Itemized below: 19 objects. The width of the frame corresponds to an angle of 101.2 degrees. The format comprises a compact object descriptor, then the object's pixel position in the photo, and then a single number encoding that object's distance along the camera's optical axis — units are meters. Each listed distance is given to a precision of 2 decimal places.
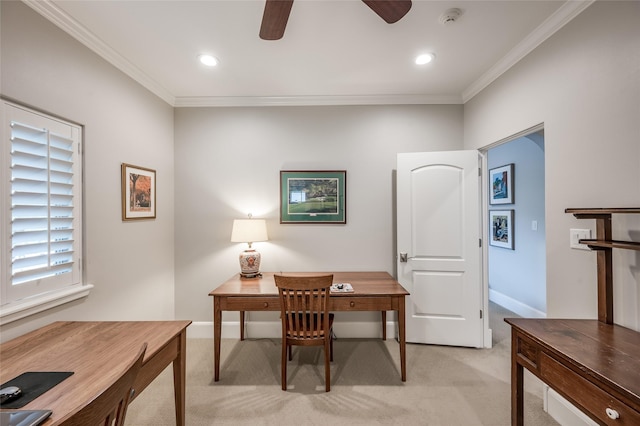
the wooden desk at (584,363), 0.95
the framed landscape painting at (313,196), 2.98
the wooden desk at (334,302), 2.18
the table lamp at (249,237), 2.67
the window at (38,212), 1.43
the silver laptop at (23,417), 0.80
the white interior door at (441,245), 2.66
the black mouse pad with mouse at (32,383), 0.93
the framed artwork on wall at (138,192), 2.29
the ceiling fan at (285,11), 1.25
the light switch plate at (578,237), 1.61
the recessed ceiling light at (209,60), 2.20
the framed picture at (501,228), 3.66
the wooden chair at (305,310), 1.98
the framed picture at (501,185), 3.63
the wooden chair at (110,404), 0.67
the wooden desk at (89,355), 0.99
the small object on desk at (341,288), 2.24
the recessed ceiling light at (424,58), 2.19
